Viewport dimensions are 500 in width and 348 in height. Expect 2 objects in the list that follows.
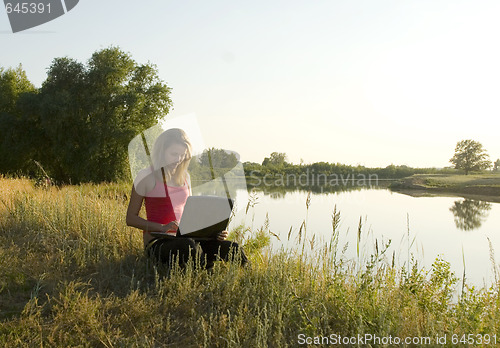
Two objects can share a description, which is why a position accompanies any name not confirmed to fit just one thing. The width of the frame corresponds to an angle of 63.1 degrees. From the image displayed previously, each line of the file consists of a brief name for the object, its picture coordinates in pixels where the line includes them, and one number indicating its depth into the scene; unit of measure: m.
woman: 3.74
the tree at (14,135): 29.06
